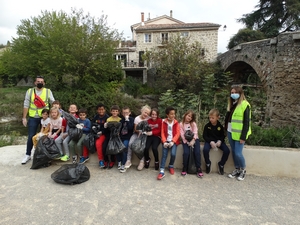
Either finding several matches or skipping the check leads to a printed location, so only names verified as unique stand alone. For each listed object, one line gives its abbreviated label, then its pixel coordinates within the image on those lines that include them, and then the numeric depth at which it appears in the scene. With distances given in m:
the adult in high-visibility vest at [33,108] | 3.51
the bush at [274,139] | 3.96
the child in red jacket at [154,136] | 3.31
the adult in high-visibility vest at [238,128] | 2.94
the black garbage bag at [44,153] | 3.21
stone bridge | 8.23
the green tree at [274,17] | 17.62
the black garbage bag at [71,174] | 2.76
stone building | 22.83
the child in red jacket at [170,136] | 3.20
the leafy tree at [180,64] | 13.47
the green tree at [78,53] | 14.33
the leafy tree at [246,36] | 18.50
